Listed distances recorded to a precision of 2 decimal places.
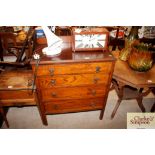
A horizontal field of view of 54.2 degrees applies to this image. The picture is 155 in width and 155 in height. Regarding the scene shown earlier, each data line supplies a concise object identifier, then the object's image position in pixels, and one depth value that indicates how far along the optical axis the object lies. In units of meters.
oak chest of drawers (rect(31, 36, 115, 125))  1.76
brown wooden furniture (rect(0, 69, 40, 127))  1.99
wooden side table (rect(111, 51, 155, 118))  1.96
